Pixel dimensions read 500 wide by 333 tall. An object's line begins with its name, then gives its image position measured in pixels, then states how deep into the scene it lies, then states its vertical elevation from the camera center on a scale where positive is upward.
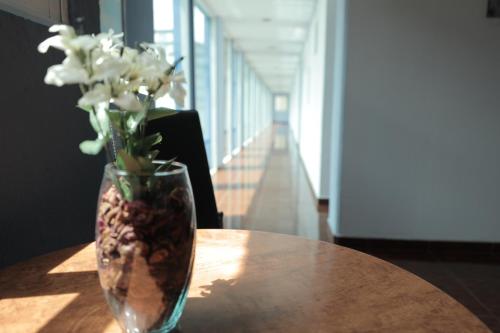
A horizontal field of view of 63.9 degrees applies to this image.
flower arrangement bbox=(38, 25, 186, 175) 0.59 +0.04
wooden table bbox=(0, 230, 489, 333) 0.76 -0.40
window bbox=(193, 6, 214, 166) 6.66 +0.66
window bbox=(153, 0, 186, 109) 4.31 +0.96
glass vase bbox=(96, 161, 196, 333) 0.64 -0.22
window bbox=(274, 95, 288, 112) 34.03 +0.51
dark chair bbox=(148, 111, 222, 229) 1.68 -0.19
